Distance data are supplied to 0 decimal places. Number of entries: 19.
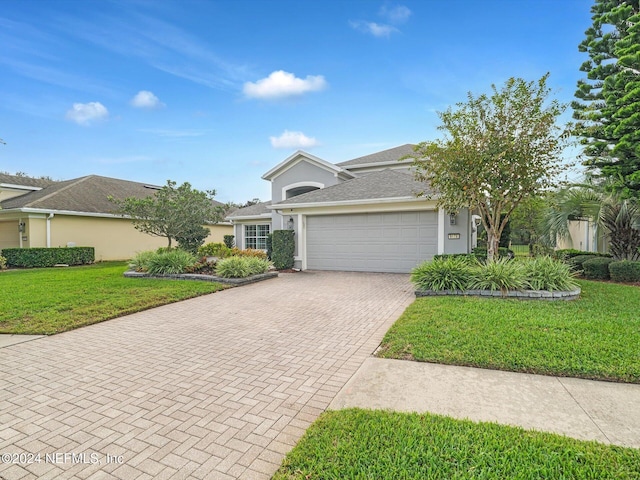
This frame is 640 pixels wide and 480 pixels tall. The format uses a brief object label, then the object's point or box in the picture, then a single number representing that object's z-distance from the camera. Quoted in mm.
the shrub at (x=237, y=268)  10547
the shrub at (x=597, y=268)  10203
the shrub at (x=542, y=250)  14383
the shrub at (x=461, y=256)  9711
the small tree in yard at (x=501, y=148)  8344
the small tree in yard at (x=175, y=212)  12016
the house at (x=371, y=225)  11508
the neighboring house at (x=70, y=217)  15992
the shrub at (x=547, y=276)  7277
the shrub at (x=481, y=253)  10969
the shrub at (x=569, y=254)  11878
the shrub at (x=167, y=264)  11180
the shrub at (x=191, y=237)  12870
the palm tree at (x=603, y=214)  10633
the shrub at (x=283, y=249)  13591
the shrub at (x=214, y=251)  13695
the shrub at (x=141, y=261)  11670
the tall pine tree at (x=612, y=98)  7895
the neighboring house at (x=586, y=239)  14141
